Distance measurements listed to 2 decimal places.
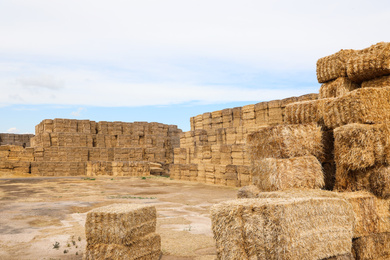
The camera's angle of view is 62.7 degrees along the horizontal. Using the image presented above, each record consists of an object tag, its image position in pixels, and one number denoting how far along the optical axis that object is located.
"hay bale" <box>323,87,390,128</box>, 5.80
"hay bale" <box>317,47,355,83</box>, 8.05
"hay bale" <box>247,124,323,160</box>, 6.15
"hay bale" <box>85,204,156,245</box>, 4.95
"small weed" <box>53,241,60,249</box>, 6.26
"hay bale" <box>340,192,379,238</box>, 5.09
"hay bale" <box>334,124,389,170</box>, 5.42
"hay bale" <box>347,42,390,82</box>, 7.18
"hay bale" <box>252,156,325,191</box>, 5.65
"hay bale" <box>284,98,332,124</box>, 6.81
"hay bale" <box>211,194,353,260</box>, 3.60
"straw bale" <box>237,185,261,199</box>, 5.96
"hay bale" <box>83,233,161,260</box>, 4.88
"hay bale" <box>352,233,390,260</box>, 5.00
